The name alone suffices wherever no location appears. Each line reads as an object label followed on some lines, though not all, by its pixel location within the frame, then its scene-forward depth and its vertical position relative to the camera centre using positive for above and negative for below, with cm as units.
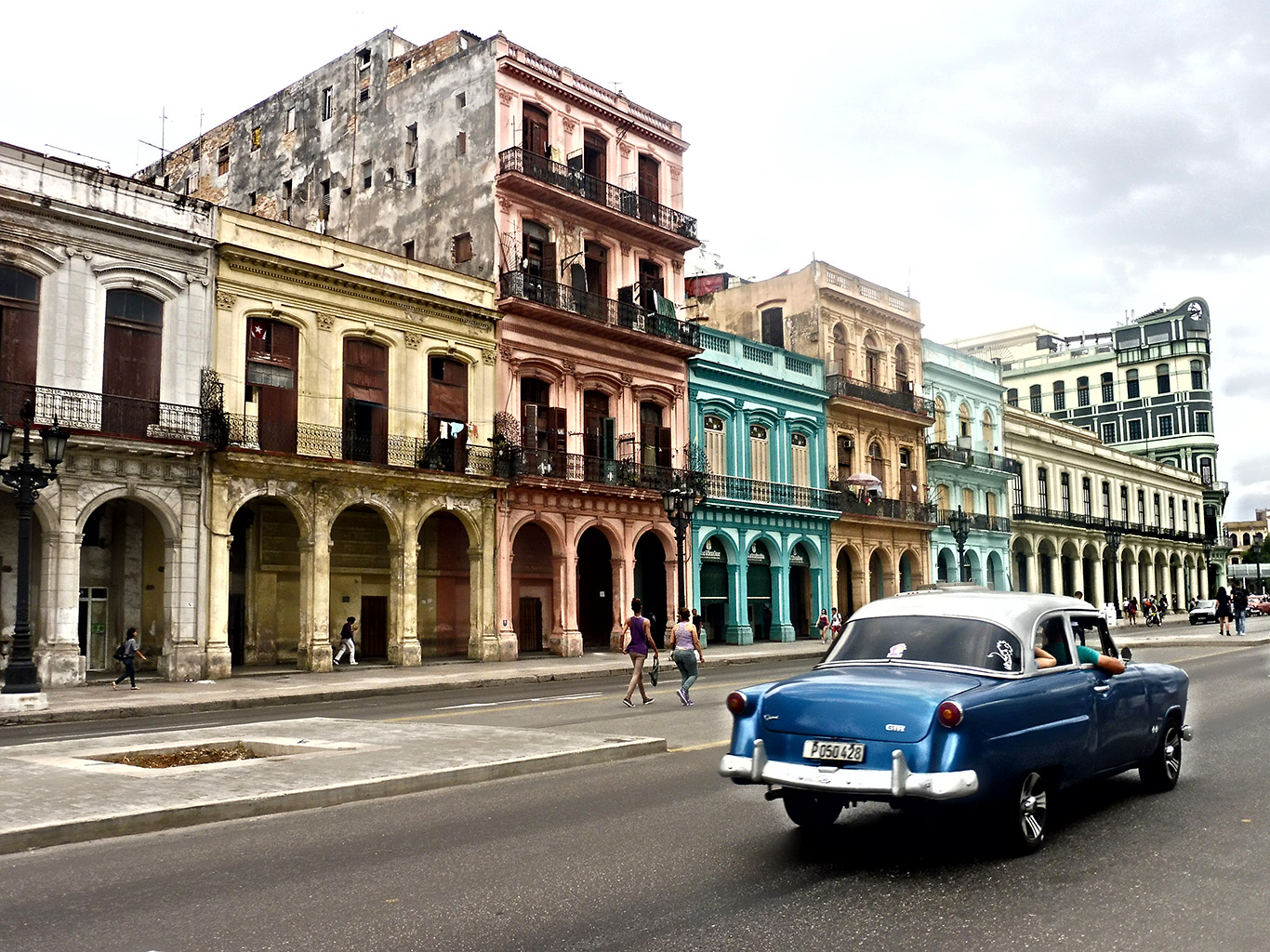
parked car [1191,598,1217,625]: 5638 -139
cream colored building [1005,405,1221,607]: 5984 +394
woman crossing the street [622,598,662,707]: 1764 -75
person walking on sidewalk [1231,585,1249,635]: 3684 -81
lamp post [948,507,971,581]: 3981 +210
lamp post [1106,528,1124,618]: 5084 +121
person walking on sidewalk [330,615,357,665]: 2855 -97
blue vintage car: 643 -74
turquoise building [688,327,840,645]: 3988 +355
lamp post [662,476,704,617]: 2919 +224
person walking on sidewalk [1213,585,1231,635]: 3734 -91
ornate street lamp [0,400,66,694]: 1756 +37
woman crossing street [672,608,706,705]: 1734 -93
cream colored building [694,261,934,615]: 4588 +781
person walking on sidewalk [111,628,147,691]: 2264 -95
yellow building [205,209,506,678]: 2675 +354
